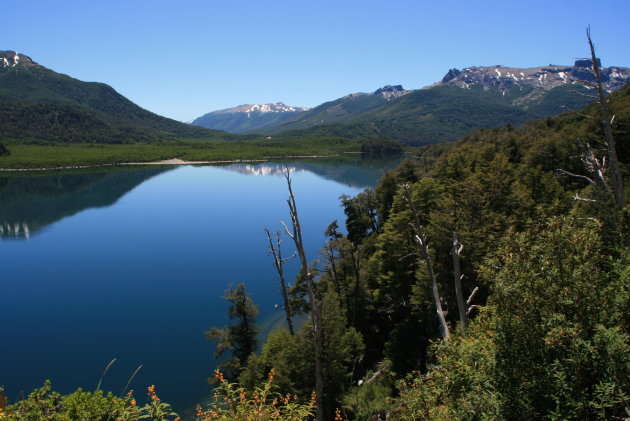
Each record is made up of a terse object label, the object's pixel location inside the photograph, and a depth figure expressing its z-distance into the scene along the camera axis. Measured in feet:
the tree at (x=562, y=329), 21.44
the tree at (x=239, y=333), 80.89
